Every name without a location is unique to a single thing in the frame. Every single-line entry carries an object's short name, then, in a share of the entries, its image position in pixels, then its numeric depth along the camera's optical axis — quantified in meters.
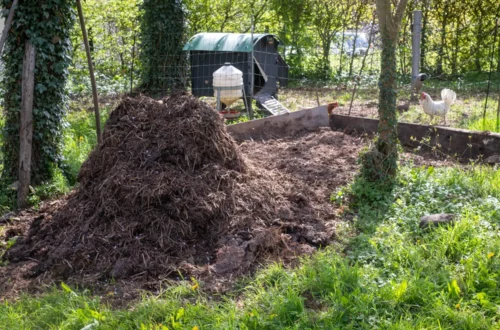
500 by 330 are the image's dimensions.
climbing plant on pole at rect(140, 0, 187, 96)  11.48
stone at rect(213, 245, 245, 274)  4.49
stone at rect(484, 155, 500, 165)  6.65
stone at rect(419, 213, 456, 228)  4.75
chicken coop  10.80
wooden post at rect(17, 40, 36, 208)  6.42
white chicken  8.96
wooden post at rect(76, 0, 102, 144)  6.84
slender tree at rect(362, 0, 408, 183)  6.14
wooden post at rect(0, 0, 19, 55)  5.99
